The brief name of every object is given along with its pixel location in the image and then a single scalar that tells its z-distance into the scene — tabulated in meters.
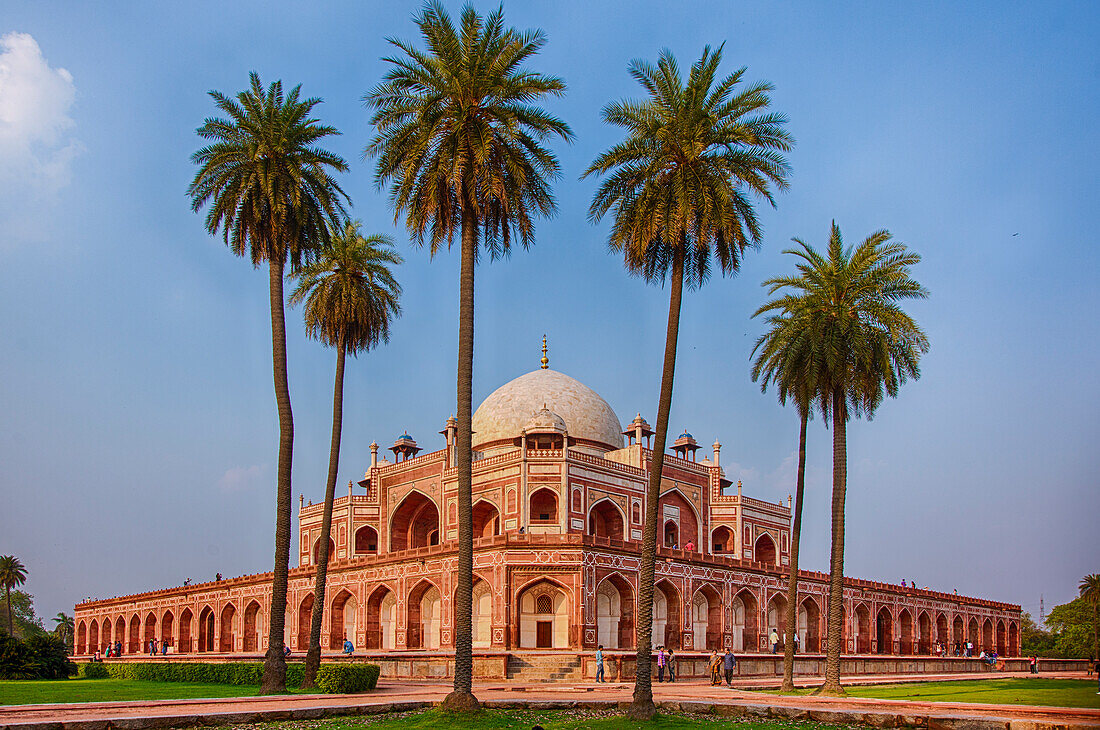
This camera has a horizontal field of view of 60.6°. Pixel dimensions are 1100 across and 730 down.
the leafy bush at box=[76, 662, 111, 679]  41.66
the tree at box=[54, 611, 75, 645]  108.14
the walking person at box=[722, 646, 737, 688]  33.31
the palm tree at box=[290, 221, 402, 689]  30.75
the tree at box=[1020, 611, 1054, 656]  85.94
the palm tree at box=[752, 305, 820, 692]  29.33
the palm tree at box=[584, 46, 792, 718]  22.66
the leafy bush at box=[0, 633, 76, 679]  36.75
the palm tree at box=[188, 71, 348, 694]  26.83
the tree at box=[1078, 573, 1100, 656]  81.21
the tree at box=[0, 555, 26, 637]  93.12
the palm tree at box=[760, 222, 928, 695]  28.12
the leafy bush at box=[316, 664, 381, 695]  26.23
